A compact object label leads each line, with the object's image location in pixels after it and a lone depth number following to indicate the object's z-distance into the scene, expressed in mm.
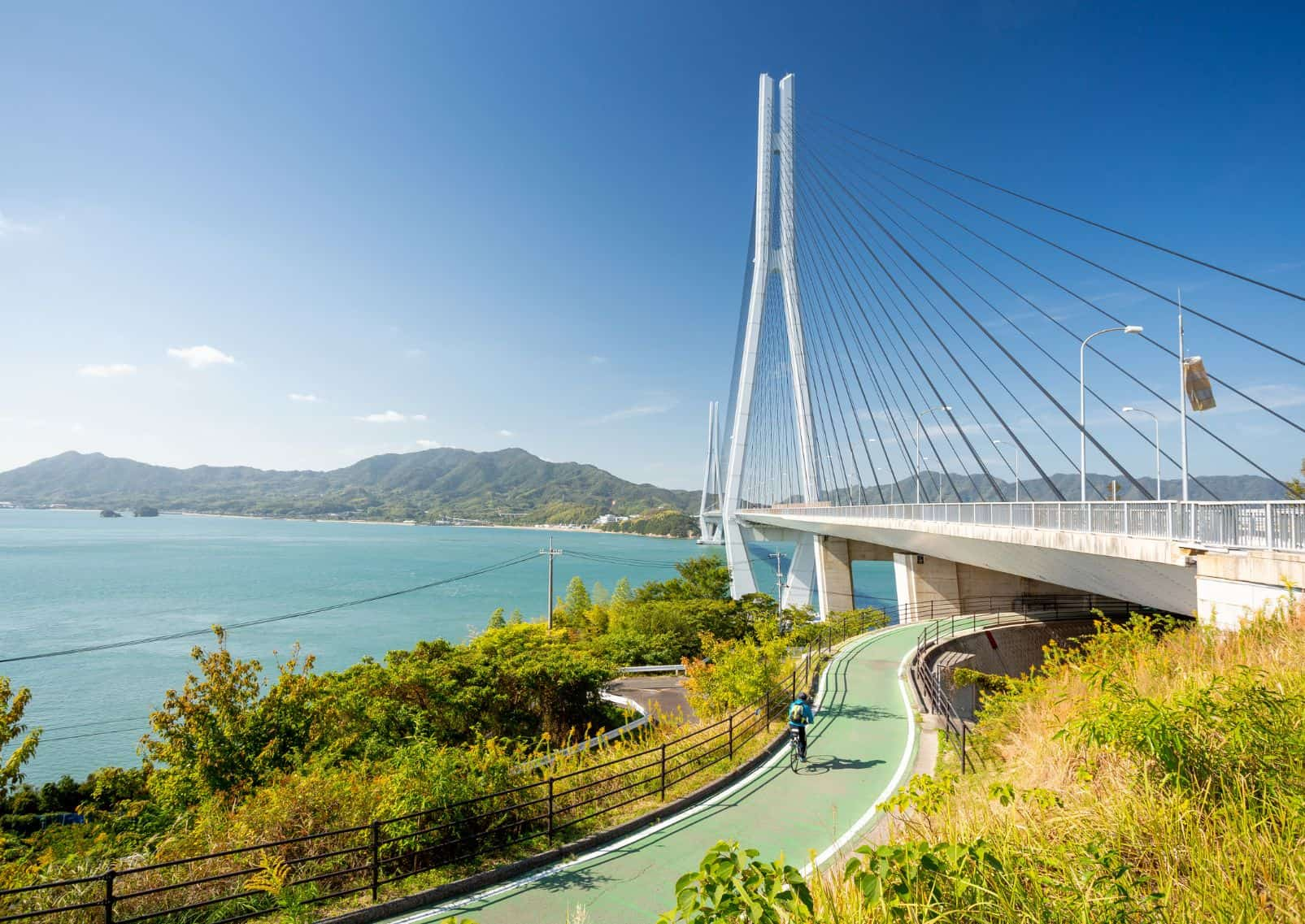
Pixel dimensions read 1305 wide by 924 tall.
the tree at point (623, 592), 45756
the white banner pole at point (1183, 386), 13242
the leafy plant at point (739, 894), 2645
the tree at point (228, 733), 9445
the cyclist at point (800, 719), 9320
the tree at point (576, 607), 39000
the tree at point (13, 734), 8727
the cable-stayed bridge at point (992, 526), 9336
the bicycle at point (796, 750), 9289
